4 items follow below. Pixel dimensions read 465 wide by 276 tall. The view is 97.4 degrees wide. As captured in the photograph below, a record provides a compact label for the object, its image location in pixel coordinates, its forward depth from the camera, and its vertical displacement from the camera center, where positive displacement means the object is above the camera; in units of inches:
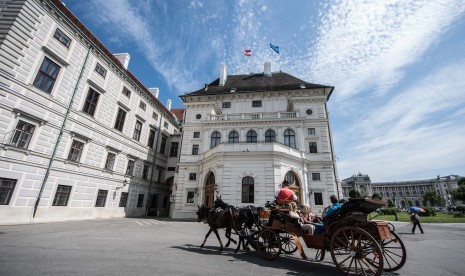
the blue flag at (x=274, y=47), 1154.0 +841.0
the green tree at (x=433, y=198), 2957.7 +153.7
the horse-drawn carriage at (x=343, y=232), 168.7 -25.8
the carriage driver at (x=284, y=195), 254.7 +8.2
